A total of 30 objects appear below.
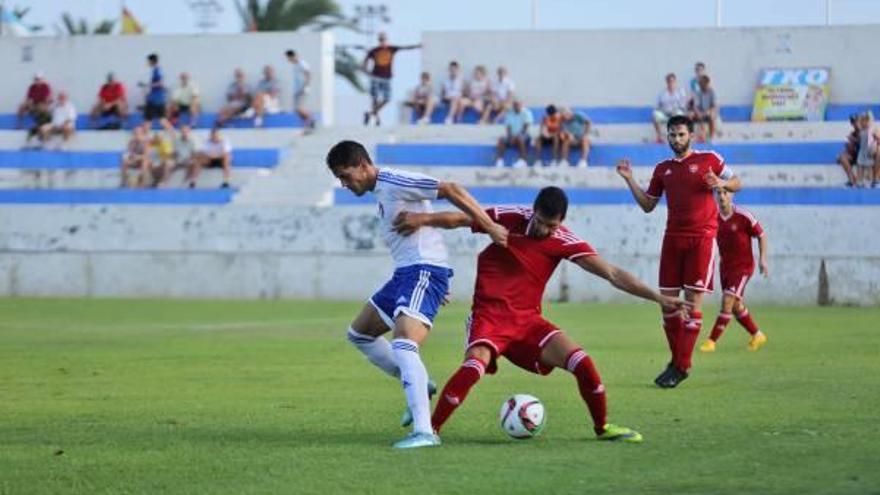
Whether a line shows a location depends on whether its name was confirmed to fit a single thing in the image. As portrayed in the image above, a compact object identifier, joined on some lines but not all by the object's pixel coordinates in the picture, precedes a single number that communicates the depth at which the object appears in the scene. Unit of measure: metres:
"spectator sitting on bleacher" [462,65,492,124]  38.94
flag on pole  48.34
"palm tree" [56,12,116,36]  69.00
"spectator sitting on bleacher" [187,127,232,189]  38.19
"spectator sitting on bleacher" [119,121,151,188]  38.44
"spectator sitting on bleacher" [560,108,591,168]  36.25
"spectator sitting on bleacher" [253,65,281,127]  40.38
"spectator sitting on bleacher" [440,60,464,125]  38.75
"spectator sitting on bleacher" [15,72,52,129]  41.25
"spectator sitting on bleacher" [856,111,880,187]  32.72
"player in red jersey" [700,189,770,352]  20.53
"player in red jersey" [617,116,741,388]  16.42
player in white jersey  11.19
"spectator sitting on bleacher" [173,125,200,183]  38.47
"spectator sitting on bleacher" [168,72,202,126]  40.75
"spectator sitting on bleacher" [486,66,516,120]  38.78
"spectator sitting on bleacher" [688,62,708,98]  35.74
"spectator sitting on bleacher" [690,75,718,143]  35.69
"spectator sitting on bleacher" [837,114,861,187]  33.11
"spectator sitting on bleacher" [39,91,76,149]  40.53
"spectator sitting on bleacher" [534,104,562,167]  36.31
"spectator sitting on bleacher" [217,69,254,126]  40.31
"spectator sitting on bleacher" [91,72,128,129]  41.22
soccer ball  11.28
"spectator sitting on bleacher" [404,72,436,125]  39.25
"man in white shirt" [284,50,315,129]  40.31
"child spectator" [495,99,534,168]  36.53
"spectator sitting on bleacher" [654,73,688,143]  36.47
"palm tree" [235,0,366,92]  55.12
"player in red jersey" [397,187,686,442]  11.28
